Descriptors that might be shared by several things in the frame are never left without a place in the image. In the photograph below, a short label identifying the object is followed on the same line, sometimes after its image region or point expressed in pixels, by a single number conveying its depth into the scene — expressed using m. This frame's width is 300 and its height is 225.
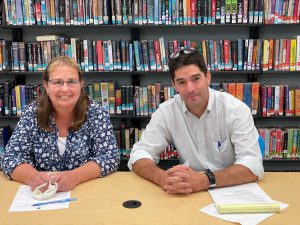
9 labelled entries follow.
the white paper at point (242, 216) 1.26
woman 1.85
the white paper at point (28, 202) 1.40
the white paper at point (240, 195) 1.41
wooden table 1.29
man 1.76
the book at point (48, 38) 3.28
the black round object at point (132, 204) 1.40
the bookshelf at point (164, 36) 3.45
